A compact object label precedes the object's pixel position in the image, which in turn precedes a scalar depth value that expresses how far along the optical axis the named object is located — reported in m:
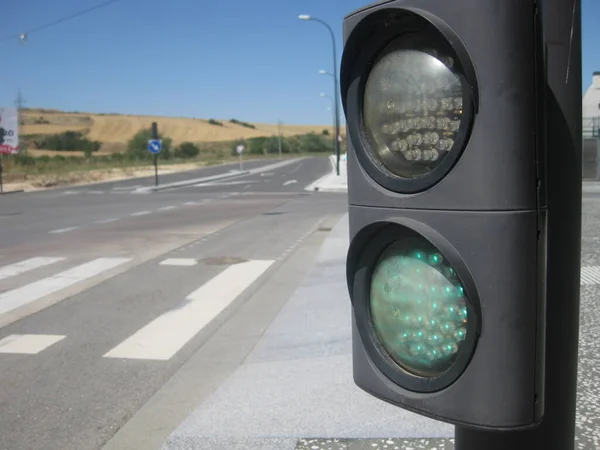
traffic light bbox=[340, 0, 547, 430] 1.16
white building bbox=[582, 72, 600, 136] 35.25
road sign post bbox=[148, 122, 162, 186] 29.41
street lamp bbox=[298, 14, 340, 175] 36.78
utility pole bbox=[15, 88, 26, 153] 84.34
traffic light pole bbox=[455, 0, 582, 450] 1.30
